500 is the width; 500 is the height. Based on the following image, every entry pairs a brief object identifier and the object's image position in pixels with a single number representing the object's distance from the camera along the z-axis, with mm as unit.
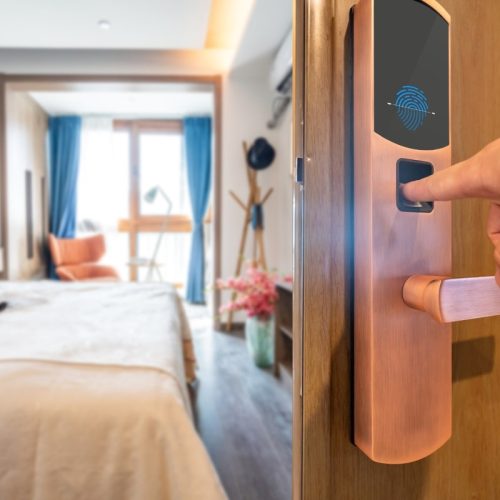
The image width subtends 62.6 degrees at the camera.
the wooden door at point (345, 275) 459
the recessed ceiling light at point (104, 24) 3131
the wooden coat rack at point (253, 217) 4059
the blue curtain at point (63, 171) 5777
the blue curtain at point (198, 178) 5781
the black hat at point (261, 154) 3969
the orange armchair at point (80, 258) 5125
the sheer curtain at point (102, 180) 5883
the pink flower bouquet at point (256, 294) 3023
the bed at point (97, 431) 992
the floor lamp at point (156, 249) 5340
